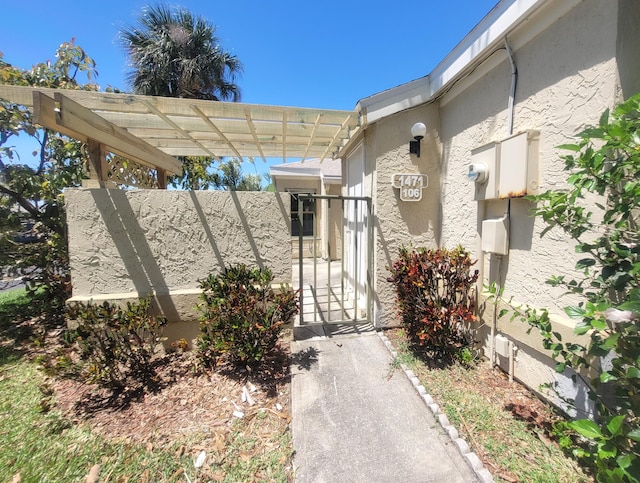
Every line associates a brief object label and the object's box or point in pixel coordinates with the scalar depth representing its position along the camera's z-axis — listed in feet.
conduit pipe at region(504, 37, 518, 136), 10.48
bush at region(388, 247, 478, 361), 12.29
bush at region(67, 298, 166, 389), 10.52
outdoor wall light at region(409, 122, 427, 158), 13.97
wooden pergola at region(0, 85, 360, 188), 10.15
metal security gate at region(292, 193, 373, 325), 15.84
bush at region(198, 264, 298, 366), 11.24
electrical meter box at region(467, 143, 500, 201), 11.05
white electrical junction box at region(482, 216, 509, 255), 11.02
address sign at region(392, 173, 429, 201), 14.73
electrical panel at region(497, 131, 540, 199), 9.67
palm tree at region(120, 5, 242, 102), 40.80
